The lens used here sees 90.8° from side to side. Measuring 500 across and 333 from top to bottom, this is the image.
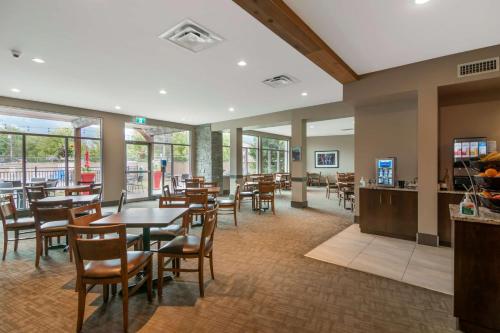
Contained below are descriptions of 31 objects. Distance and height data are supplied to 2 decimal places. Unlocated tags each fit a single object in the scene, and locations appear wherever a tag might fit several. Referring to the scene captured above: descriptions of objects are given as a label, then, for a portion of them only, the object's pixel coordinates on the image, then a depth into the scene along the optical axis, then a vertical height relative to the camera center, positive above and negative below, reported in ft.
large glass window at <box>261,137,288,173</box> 43.51 +1.88
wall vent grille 11.09 +4.51
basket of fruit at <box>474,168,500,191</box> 6.57 -0.39
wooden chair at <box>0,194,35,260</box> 11.14 -2.66
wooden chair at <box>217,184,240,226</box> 17.35 -2.72
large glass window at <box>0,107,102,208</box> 19.84 +1.51
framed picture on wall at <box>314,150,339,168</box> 45.83 +1.18
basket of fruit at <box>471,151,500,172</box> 6.81 +0.04
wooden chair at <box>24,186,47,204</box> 13.82 -1.56
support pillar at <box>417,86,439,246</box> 12.51 -0.01
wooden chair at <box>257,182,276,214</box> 20.54 -2.24
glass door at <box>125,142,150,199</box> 27.81 -0.50
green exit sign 27.48 +5.11
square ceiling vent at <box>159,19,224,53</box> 9.63 +5.43
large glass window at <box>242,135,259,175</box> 39.63 +1.83
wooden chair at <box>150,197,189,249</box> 9.75 -2.66
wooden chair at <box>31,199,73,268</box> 10.20 -2.45
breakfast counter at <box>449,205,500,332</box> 6.25 -2.81
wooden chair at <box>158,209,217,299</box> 8.02 -2.79
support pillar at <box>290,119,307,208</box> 24.18 -0.38
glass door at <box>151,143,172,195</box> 30.14 +0.21
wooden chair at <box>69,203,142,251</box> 8.16 -1.85
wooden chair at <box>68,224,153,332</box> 6.23 -2.59
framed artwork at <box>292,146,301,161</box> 24.29 +1.21
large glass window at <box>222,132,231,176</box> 34.86 +1.72
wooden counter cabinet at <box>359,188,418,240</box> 13.56 -2.74
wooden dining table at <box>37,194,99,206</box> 13.79 -1.92
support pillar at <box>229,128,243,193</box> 30.53 +1.19
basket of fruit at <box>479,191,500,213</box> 6.82 -1.01
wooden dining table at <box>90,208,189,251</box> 7.71 -1.78
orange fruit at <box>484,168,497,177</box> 6.66 -0.21
